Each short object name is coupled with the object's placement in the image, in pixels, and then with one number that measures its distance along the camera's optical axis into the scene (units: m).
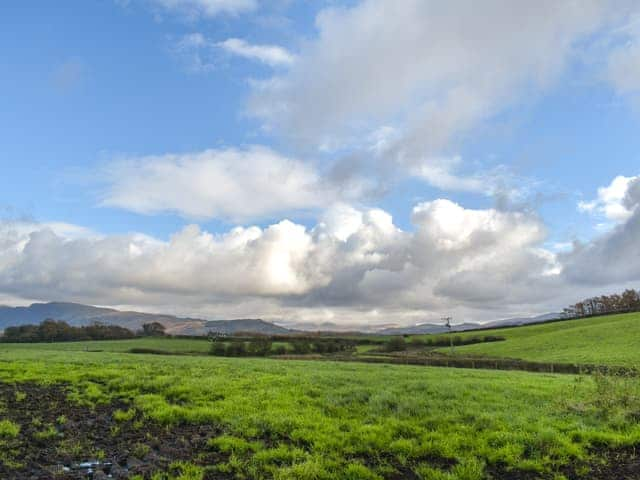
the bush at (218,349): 102.15
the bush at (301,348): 109.80
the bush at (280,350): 102.59
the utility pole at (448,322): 112.24
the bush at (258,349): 102.14
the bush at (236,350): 102.56
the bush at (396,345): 112.69
